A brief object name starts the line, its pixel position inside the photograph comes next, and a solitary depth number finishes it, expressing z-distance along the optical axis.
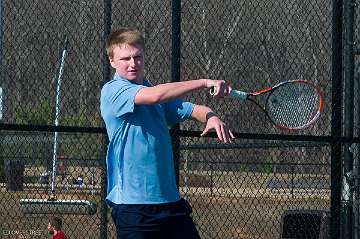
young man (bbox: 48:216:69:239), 18.79
